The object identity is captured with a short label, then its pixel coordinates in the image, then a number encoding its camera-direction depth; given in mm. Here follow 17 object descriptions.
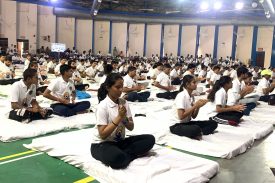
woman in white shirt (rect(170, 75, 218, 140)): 5102
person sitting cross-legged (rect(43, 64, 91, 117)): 6457
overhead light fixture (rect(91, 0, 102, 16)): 21756
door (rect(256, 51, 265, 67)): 24625
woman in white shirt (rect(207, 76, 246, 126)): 6125
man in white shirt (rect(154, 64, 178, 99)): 9562
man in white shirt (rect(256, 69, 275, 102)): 10156
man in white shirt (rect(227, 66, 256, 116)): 7293
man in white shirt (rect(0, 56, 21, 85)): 10328
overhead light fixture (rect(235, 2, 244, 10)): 19391
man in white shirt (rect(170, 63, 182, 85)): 12945
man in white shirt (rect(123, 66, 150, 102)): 8617
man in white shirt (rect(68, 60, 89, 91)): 10281
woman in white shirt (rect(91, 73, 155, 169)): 3770
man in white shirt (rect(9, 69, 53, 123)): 5684
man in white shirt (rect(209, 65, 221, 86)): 12227
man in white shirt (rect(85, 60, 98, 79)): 13380
